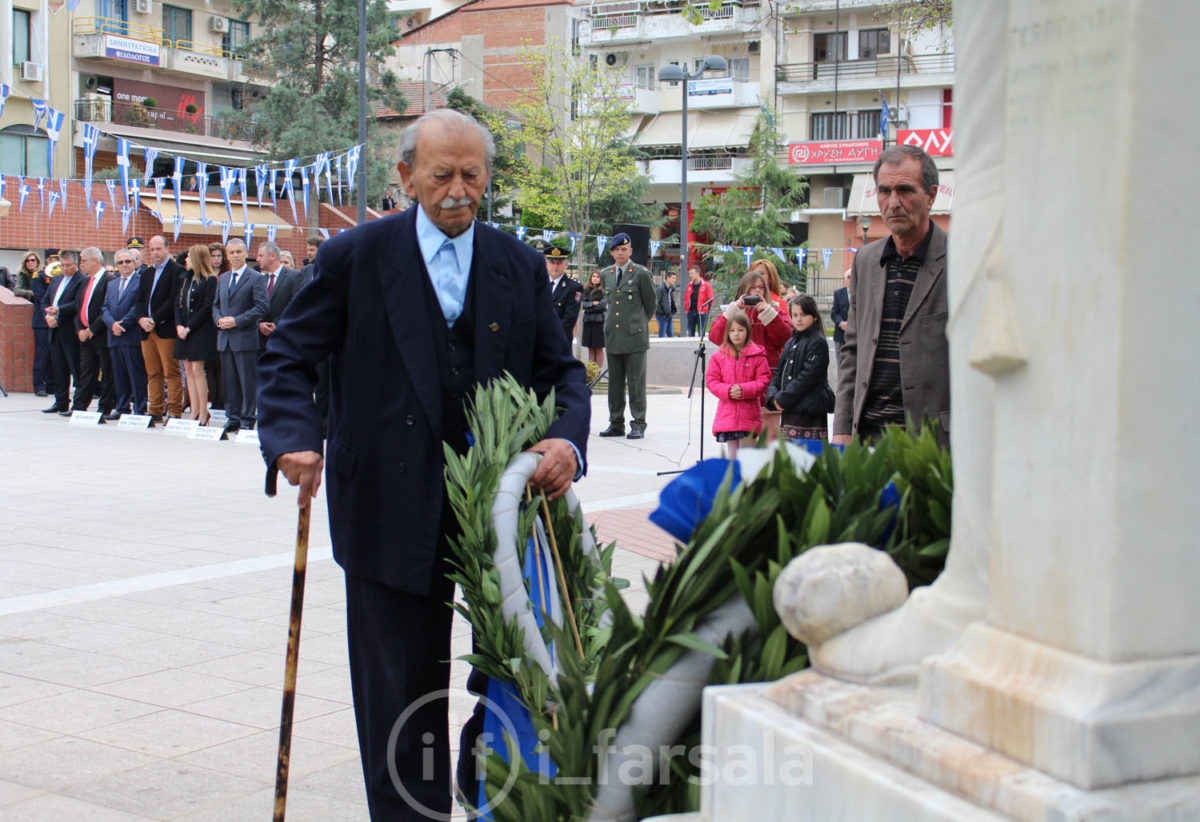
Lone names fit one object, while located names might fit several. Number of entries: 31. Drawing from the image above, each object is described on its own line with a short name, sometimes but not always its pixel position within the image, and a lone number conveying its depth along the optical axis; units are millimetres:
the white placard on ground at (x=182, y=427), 14859
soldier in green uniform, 14445
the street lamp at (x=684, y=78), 27000
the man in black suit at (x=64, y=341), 17266
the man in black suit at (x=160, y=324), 15391
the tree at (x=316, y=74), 45500
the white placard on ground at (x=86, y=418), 16125
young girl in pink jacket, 9562
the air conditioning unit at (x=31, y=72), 43744
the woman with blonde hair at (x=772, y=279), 10203
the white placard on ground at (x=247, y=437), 14104
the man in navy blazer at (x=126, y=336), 15738
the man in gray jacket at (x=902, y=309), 4637
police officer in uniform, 13531
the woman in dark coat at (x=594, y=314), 16844
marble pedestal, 1818
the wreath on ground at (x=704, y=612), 2467
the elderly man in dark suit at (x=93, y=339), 16609
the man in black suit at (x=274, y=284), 14289
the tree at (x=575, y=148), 45188
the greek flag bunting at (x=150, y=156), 25531
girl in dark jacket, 8578
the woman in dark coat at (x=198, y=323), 14828
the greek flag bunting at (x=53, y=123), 24531
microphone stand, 10745
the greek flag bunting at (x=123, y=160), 26225
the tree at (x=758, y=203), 43906
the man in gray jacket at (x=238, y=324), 14414
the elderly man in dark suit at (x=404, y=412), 3500
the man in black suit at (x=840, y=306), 19156
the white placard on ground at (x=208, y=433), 14445
